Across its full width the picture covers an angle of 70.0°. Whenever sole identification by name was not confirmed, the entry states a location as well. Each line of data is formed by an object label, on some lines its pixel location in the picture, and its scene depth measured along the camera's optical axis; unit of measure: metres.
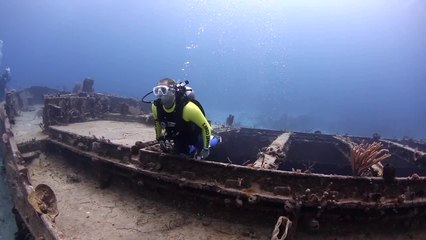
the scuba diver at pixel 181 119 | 4.96
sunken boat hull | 4.18
